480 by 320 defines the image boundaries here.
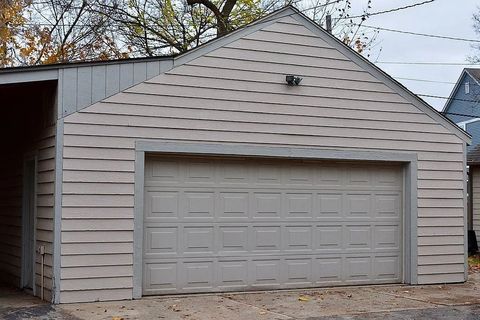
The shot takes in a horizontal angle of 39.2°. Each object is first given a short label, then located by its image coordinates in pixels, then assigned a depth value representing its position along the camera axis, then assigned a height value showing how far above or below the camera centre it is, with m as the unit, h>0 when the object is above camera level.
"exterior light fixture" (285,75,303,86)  10.34 +1.67
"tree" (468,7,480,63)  26.38 +6.70
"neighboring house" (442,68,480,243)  29.22 +4.22
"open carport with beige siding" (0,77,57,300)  9.12 +0.08
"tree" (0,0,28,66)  22.96 +5.59
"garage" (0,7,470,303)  9.02 +0.22
